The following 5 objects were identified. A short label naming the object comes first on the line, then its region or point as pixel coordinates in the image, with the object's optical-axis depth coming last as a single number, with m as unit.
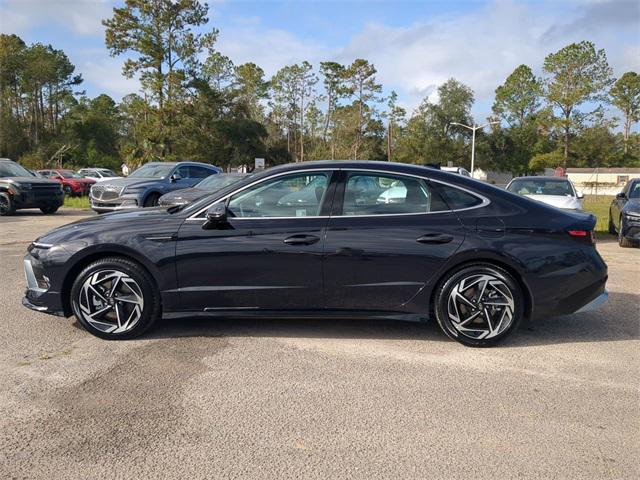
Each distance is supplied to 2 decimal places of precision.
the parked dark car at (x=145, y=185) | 13.73
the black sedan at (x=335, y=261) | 4.45
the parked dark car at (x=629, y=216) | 10.24
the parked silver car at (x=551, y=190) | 11.47
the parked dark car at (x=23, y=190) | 16.06
